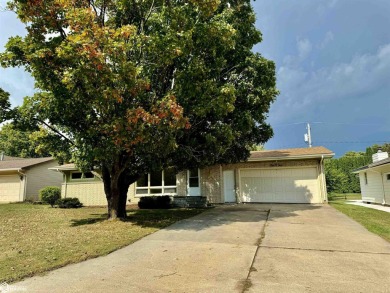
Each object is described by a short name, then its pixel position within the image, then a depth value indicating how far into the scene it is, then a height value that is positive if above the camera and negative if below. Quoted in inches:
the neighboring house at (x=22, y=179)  886.4 +43.2
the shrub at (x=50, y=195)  745.0 -8.0
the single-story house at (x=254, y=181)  641.6 +17.3
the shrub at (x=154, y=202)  632.4 -28.4
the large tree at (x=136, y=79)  291.0 +131.8
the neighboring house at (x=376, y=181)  633.6 +11.4
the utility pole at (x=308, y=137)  1127.5 +201.4
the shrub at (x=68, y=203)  694.5 -28.8
